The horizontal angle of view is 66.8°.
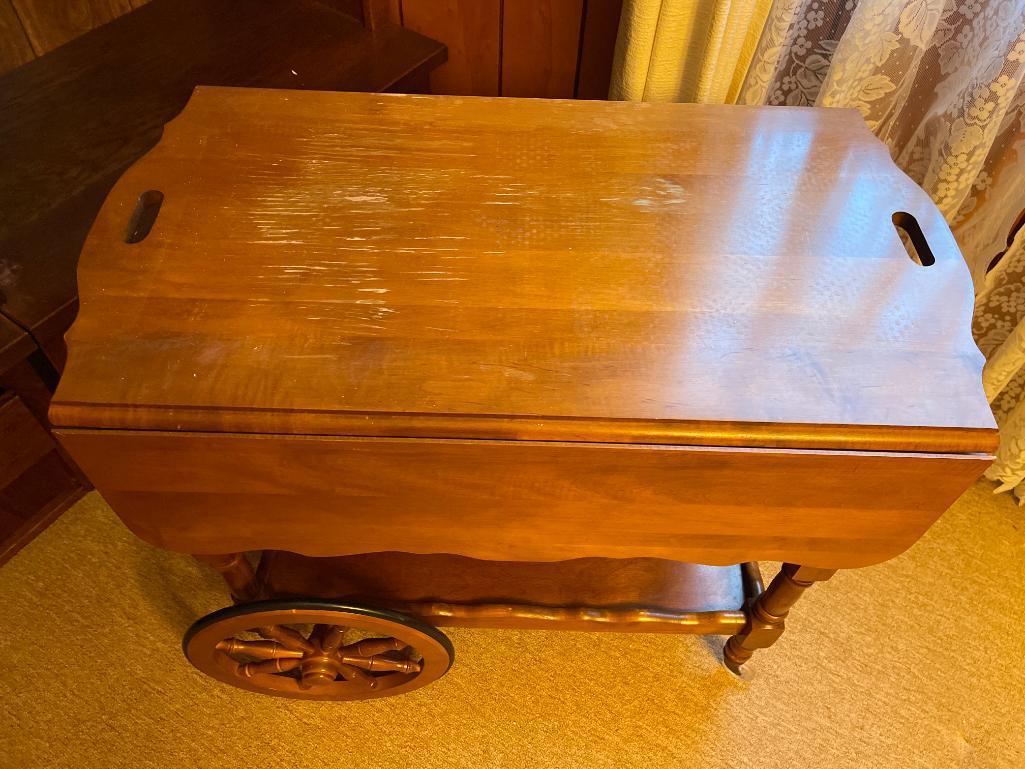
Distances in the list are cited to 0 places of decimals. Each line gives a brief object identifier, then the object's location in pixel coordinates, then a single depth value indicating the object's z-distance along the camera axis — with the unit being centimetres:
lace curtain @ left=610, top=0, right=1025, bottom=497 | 105
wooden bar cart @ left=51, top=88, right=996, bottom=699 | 71
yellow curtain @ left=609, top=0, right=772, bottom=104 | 113
